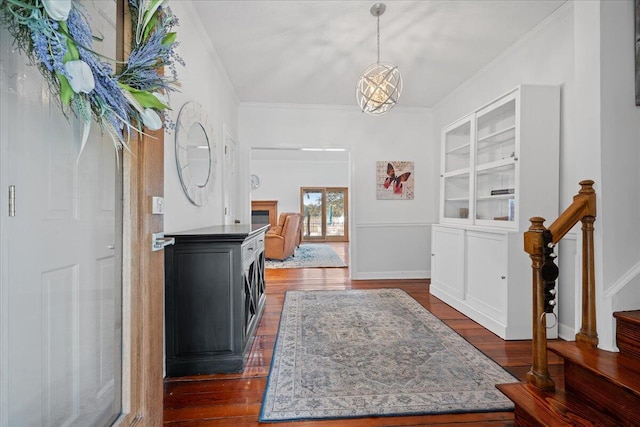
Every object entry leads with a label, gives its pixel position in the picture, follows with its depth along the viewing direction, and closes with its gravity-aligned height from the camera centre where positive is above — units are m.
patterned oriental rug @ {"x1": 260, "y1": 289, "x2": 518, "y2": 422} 1.64 -1.07
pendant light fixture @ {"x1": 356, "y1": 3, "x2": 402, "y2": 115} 2.67 +1.15
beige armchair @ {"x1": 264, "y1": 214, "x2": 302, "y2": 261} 6.20 -0.60
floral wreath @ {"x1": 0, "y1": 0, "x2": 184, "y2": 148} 0.63 +0.38
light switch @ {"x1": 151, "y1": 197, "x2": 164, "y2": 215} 1.11 +0.02
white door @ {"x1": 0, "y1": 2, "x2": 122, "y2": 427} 0.74 -0.15
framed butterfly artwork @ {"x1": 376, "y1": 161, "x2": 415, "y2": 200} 4.82 +0.52
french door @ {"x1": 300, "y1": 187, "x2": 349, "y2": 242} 10.20 -0.05
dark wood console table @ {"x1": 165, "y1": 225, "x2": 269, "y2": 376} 1.97 -0.62
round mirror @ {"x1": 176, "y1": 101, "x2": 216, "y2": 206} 2.31 +0.52
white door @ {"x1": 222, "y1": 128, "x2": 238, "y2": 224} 3.71 +0.43
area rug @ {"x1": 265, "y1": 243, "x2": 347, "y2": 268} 5.80 -1.04
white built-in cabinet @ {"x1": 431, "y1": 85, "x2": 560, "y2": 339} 2.56 +0.11
